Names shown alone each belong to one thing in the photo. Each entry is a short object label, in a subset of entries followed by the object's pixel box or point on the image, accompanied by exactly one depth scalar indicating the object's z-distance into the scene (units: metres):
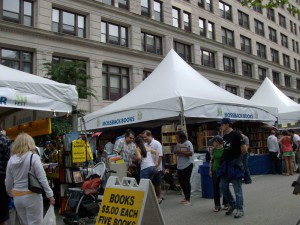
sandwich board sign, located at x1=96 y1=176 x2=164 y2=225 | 4.82
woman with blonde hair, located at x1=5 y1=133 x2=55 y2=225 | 5.11
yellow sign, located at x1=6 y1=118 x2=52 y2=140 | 8.31
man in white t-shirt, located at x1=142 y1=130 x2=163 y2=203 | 9.30
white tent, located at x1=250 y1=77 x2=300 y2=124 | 18.09
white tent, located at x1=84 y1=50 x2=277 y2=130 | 10.96
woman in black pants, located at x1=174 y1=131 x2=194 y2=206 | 8.86
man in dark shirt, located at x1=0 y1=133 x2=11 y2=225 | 5.63
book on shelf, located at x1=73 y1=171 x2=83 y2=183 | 8.18
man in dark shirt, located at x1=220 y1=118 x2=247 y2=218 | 7.24
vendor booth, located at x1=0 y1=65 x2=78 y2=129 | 6.67
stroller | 7.06
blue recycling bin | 9.88
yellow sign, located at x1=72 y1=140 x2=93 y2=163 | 8.09
